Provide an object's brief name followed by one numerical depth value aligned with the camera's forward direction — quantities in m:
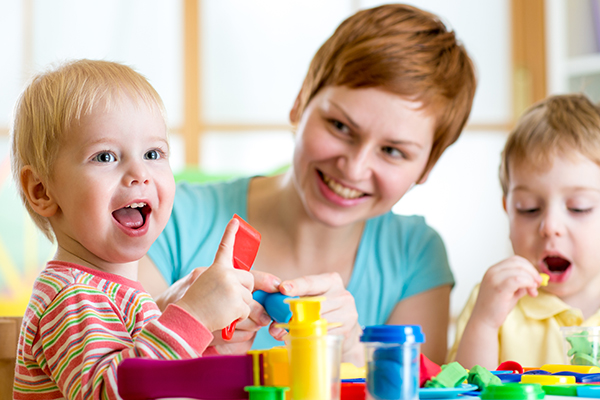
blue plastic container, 1.12
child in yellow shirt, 1.61
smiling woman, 1.59
